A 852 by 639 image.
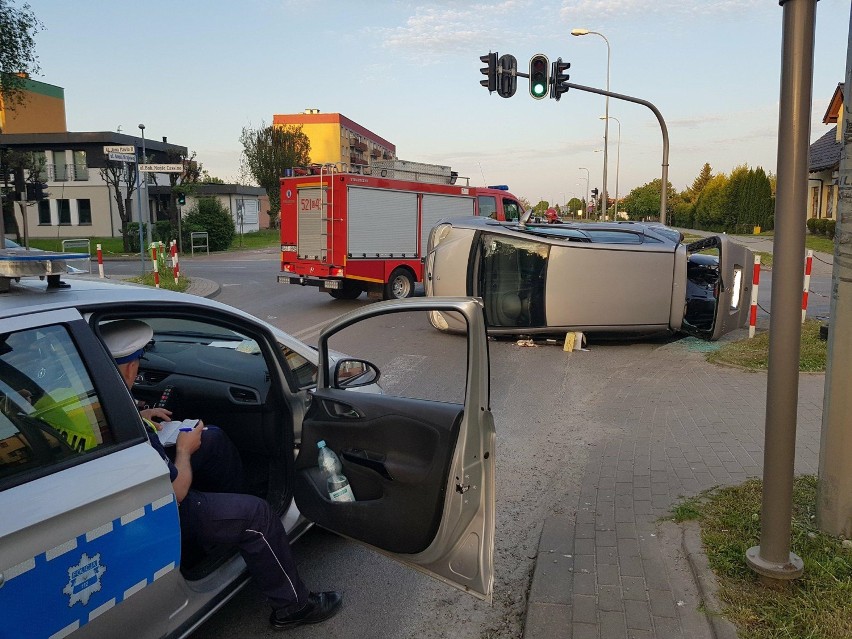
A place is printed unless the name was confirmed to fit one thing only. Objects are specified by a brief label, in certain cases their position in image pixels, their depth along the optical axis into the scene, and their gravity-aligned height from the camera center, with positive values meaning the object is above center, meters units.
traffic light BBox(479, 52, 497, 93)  15.86 +3.35
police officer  2.78 -1.21
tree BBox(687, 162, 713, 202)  82.88 +4.41
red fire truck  15.36 -0.14
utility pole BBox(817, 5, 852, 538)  3.55 -0.91
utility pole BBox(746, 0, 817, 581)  3.01 -0.27
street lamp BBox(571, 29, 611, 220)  26.75 +6.44
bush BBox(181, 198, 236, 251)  36.28 +0.03
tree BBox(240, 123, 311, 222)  58.16 +5.56
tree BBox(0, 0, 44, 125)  22.14 +5.60
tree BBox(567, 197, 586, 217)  104.31 +2.18
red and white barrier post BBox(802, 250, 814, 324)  11.14 -0.73
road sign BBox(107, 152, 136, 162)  16.96 +1.61
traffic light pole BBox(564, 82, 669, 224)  16.39 +2.13
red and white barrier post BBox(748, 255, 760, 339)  10.66 -1.31
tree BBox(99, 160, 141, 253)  35.62 +2.32
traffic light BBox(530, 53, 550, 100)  16.02 +3.31
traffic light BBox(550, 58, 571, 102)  16.02 +3.21
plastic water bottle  3.10 -1.13
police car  2.09 -0.91
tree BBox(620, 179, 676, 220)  77.12 +1.89
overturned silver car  10.35 -0.84
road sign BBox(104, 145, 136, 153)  17.09 +1.79
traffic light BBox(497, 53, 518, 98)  15.75 +3.21
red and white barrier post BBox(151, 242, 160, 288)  16.68 -0.96
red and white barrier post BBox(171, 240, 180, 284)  18.04 -1.03
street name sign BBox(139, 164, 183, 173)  17.45 +1.37
